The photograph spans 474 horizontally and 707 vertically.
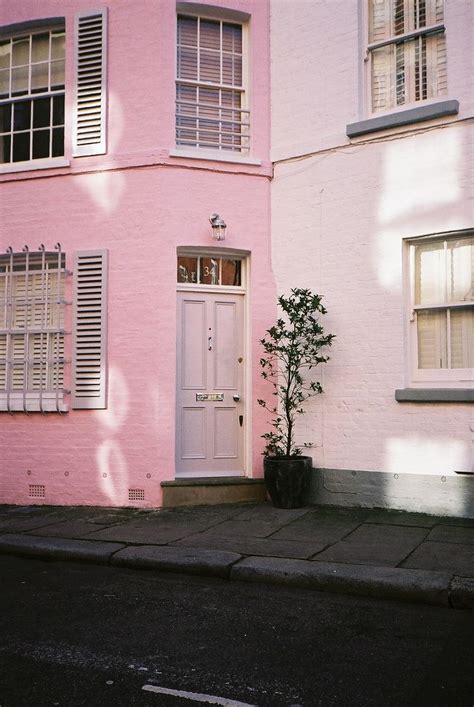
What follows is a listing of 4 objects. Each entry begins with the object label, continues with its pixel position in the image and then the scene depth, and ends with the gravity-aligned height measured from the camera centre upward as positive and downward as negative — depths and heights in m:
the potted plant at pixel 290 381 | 8.66 +0.06
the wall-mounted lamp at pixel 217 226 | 9.20 +2.16
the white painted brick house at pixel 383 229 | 8.19 +2.02
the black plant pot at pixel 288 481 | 8.62 -1.21
